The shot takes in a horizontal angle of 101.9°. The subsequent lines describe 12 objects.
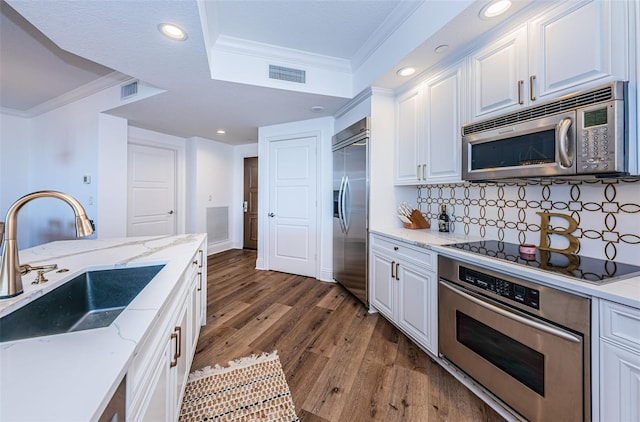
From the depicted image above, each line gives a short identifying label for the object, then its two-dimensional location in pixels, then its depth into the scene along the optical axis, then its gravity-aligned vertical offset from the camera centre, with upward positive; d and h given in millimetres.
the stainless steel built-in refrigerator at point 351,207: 2758 +30
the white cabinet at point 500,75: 1590 +880
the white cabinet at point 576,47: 1203 +827
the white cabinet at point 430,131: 2064 +705
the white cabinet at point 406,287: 1854 -642
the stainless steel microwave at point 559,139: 1159 +373
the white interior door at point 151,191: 4410 +344
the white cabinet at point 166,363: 756 -574
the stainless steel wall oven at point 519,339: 1089 -656
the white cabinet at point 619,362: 926 -571
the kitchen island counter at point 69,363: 474 -349
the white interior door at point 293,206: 3771 +52
